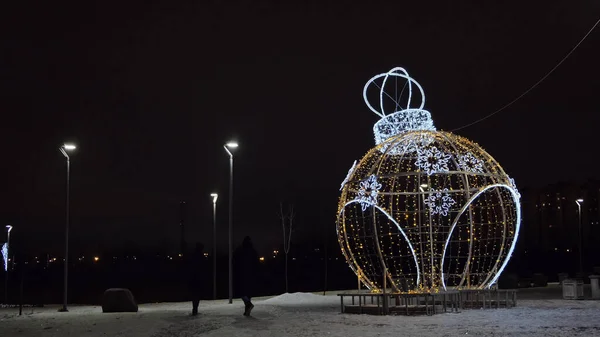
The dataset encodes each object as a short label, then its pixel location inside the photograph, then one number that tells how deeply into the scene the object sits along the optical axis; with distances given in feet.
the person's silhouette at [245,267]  56.13
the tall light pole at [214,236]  91.48
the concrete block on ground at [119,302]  66.18
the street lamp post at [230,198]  82.07
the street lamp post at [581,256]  147.23
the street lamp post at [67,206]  77.10
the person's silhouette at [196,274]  58.34
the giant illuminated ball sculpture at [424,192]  61.11
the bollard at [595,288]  79.51
